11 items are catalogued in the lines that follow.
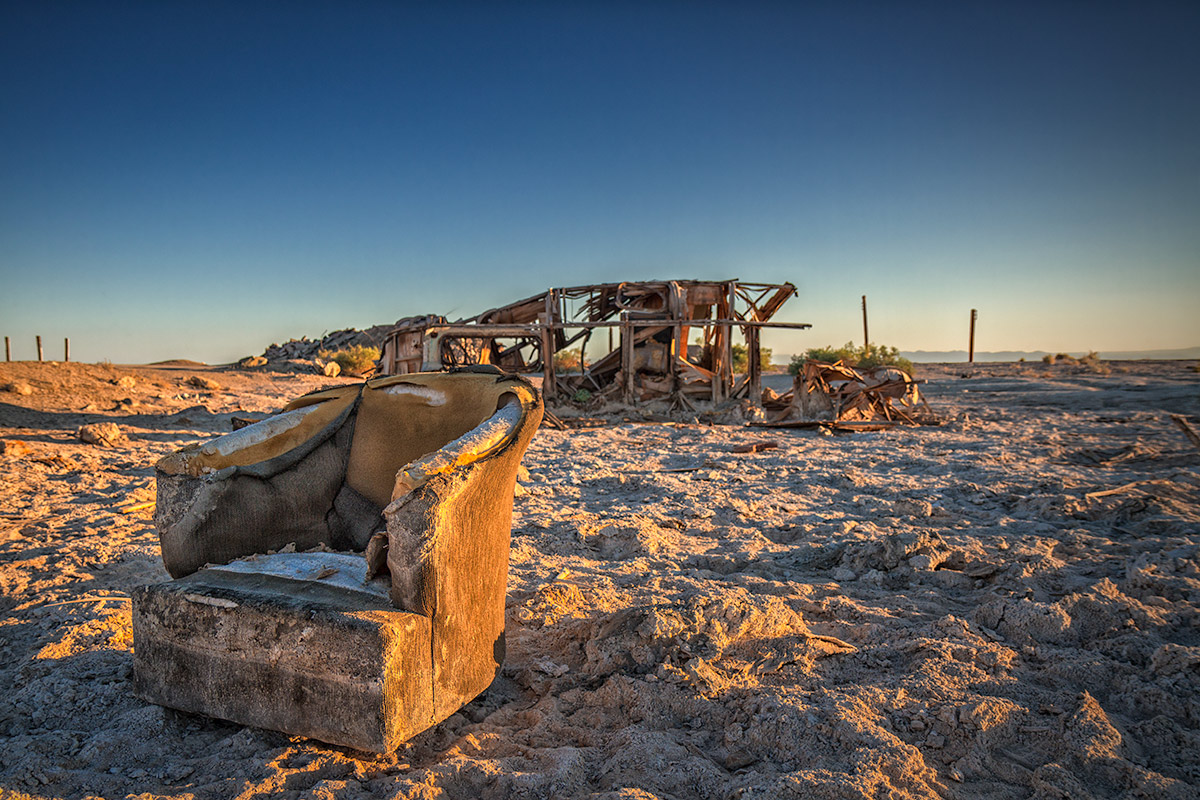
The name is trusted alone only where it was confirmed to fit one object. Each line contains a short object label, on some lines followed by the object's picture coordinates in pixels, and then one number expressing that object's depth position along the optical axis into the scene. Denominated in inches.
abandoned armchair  84.7
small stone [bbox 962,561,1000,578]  155.8
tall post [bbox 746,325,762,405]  531.9
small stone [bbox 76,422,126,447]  326.0
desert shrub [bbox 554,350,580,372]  1077.1
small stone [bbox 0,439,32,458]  281.4
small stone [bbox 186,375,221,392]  584.1
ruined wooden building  533.3
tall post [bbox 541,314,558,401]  544.1
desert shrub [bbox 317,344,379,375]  924.6
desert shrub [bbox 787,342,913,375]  906.7
